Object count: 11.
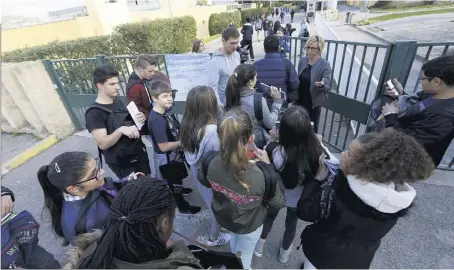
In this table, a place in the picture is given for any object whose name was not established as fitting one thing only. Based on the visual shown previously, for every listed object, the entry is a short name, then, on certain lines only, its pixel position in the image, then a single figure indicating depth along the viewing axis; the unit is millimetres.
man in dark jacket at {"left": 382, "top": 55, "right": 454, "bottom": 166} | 1875
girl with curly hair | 1188
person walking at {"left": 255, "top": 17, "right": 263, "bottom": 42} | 18231
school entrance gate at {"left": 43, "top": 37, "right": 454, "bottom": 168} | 2662
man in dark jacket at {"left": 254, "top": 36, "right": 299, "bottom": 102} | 2953
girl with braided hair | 910
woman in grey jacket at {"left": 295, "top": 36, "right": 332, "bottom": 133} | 3131
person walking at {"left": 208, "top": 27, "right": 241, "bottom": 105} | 3150
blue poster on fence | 4008
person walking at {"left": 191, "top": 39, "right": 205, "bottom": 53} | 4645
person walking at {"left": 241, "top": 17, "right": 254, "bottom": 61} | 10328
